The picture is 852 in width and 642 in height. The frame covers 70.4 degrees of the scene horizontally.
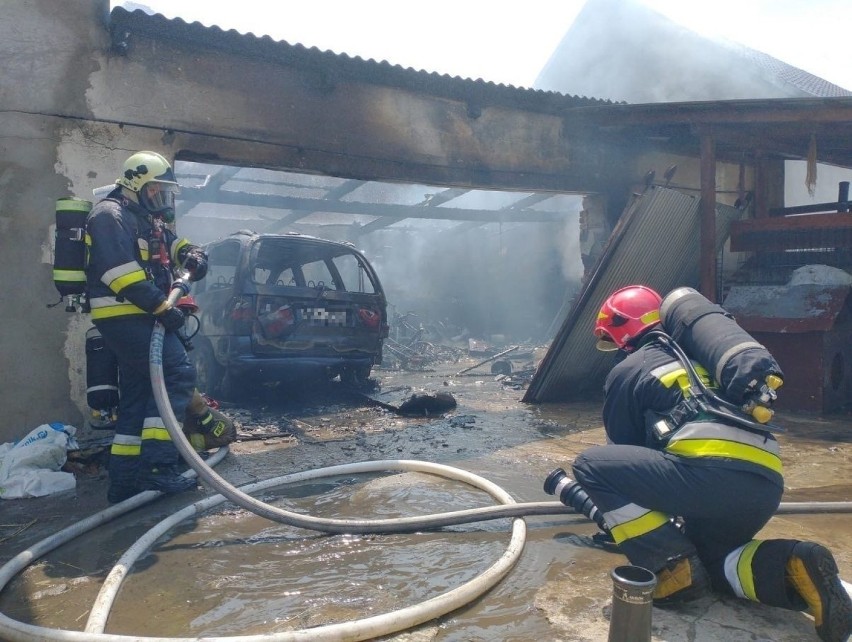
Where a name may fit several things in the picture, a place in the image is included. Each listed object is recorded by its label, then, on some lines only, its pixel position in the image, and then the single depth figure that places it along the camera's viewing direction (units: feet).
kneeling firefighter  7.08
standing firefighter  11.88
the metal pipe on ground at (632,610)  5.98
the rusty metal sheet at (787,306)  20.13
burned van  20.70
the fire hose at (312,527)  6.67
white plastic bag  12.85
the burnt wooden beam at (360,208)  39.45
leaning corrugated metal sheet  21.98
